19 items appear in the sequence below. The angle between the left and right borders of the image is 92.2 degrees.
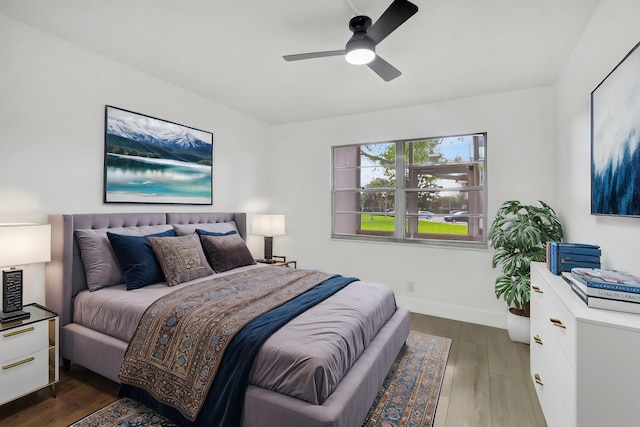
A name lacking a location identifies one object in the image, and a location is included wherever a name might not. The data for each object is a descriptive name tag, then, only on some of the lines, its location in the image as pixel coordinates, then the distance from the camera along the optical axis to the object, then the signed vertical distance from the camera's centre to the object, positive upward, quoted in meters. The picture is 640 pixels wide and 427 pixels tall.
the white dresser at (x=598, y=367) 1.16 -0.60
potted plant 2.80 -0.30
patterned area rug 1.84 -1.24
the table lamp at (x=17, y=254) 1.93 -0.27
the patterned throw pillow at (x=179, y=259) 2.61 -0.39
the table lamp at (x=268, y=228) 4.20 -0.19
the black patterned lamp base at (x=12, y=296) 2.00 -0.55
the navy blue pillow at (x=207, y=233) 3.23 -0.20
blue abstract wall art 1.46 +0.40
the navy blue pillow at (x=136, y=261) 2.47 -0.39
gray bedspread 1.51 -0.71
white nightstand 1.87 -0.91
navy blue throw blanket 1.55 -0.88
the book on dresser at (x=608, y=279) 1.30 -0.29
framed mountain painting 2.85 +0.55
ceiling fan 1.70 +1.12
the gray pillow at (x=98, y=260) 2.45 -0.37
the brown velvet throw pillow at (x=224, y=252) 3.09 -0.39
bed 1.48 -0.86
